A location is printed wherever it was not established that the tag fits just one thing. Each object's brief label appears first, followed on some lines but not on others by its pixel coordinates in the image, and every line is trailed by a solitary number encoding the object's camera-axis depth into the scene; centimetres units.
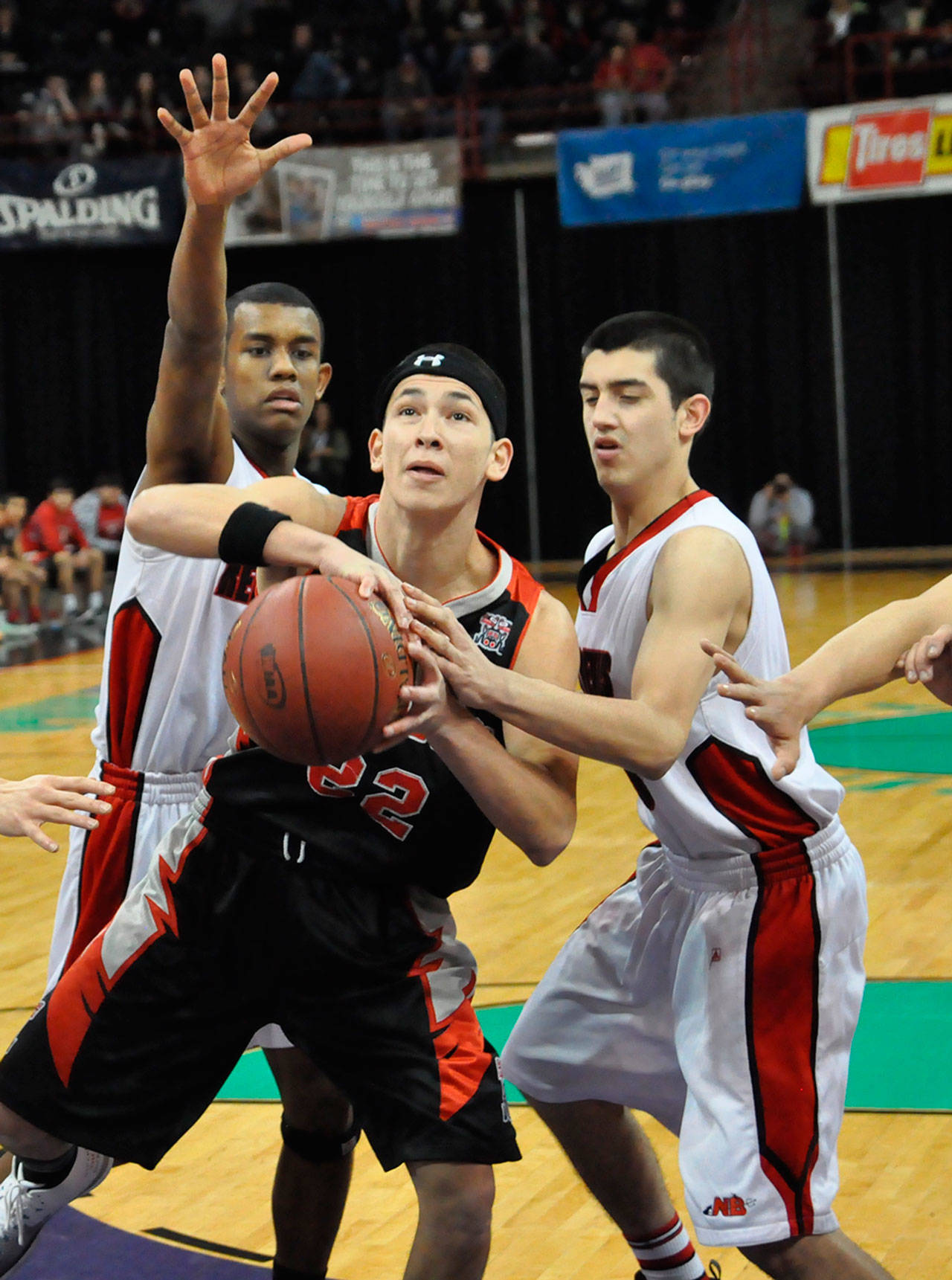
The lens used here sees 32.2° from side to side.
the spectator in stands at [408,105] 1825
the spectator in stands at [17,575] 1552
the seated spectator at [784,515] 1877
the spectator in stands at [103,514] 1722
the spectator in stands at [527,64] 1875
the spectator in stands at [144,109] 1903
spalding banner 1781
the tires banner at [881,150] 1625
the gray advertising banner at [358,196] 1770
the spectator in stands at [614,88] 1788
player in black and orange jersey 279
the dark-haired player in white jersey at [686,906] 283
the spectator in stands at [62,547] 1603
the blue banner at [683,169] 1678
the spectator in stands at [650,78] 1781
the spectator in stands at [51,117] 1858
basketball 257
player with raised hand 311
